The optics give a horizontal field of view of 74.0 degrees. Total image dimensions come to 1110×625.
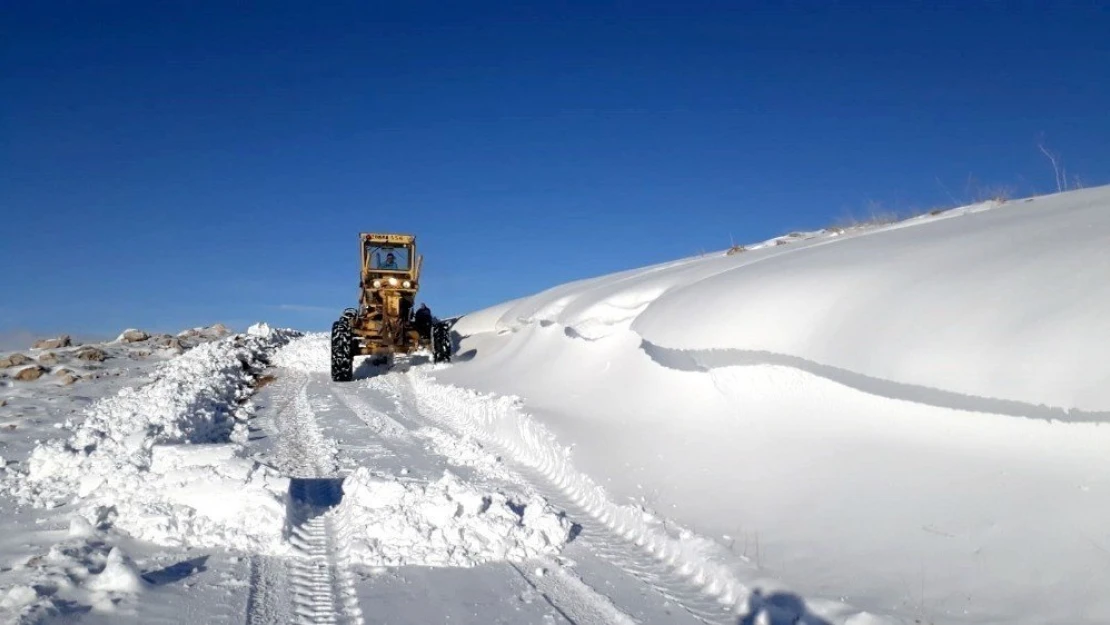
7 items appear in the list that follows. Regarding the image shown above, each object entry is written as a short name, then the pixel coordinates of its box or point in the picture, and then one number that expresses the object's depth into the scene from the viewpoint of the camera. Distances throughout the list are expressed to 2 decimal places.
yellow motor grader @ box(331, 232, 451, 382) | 16.36
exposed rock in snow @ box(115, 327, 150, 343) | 23.59
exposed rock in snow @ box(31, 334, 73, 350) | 20.09
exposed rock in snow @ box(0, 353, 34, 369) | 15.31
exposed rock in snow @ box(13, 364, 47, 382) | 13.65
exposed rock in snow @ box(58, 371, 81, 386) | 13.50
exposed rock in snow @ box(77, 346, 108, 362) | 17.03
